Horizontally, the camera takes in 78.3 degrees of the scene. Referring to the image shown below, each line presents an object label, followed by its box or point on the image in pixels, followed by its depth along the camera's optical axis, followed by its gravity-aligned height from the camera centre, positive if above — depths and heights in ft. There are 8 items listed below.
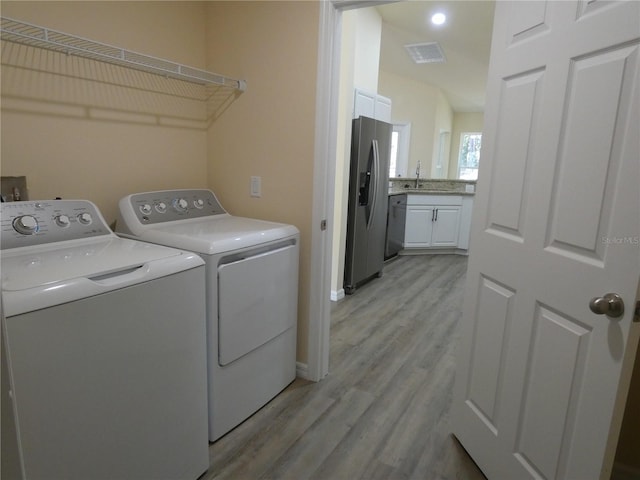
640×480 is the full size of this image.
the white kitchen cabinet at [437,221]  17.69 -2.15
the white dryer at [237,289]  5.48 -1.83
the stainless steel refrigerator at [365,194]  11.83 -0.72
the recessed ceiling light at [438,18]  13.48 +5.36
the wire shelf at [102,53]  4.85 +1.53
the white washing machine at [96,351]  3.36 -1.84
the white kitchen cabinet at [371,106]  11.75 +2.05
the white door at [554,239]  3.44 -0.64
